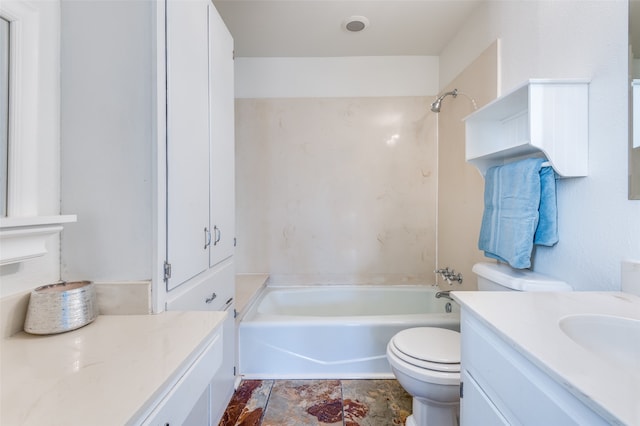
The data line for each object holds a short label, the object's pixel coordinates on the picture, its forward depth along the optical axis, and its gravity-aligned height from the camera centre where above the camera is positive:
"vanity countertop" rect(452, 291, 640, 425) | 0.41 -0.27
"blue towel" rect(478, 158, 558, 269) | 1.11 +0.01
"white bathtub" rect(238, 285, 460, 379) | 1.77 -0.87
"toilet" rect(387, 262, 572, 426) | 1.13 -0.65
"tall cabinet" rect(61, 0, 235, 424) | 0.87 +0.23
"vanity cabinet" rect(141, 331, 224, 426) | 0.55 -0.42
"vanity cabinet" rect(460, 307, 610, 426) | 0.48 -0.38
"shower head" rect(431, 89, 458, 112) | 1.93 +0.77
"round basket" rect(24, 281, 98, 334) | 0.71 -0.26
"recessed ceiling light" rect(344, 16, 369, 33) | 1.90 +1.35
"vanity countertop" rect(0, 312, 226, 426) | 0.46 -0.33
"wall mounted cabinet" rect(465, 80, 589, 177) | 1.01 +0.33
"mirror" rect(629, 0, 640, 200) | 0.86 +0.35
